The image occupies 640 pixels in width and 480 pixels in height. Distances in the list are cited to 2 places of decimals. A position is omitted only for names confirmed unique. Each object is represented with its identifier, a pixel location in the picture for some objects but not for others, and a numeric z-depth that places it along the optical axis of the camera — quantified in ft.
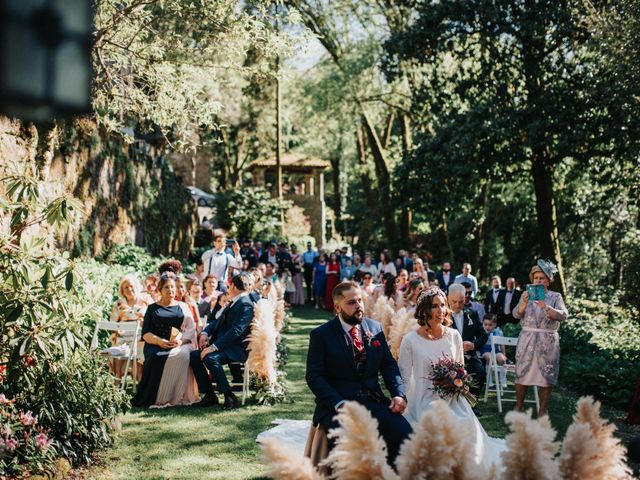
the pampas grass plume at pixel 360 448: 7.41
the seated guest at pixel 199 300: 40.61
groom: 16.83
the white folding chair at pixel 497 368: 31.19
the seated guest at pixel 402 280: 48.58
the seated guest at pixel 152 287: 39.23
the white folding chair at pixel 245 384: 31.16
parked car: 129.37
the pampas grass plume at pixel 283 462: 7.32
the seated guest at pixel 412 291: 34.78
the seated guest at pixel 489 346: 34.01
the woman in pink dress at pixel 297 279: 84.74
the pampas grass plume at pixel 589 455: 7.57
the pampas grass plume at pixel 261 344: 31.09
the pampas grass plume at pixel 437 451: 7.45
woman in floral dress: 27.66
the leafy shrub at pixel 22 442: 18.11
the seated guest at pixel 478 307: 43.89
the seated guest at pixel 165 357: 30.66
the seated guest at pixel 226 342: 30.86
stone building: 168.25
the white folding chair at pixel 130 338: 31.94
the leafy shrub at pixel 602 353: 34.32
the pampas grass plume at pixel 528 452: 7.46
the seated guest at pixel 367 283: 55.42
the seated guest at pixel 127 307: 33.94
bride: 19.42
